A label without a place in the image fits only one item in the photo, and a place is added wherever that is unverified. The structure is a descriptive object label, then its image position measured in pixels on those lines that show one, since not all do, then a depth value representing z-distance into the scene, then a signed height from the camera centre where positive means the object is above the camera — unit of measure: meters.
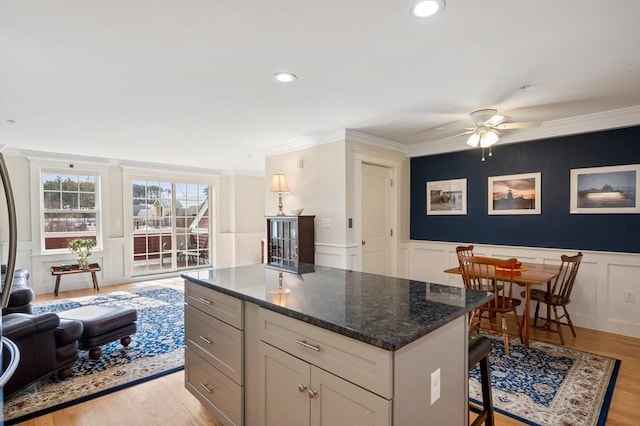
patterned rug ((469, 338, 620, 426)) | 2.24 -1.40
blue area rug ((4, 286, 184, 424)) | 2.41 -1.41
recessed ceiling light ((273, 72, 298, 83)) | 2.54 +1.04
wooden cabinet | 4.40 -0.41
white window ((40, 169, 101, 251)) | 5.76 +0.06
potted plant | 5.67 -0.67
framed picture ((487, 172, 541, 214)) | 4.21 +0.19
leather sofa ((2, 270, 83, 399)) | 2.38 -1.05
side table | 5.45 -1.03
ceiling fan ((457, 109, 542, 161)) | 3.36 +0.85
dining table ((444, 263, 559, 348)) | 3.17 -0.69
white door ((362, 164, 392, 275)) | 4.65 -0.16
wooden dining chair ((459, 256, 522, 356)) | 3.18 -0.80
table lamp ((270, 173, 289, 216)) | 4.61 +0.35
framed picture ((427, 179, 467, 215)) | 4.87 +0.18
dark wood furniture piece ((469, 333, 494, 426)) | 1.83 -0.98
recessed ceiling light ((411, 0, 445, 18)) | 1.68 +1.06
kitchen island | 1.22 -0.63
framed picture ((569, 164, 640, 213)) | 3.58 +0.21
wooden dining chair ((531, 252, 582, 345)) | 3.38 -0.96
